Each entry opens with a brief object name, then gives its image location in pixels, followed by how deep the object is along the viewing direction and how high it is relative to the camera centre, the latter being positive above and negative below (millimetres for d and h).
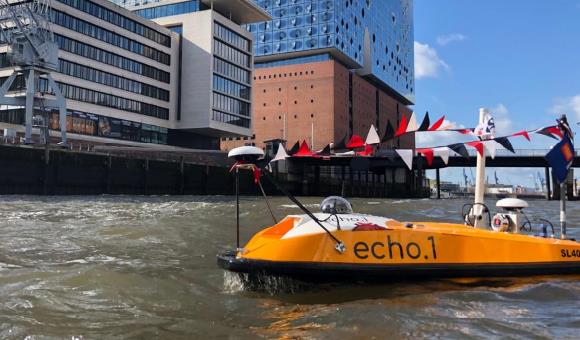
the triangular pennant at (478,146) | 9608 +781
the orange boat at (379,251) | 7645 -1057
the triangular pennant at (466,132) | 9980 +1081
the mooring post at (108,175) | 44056 +568
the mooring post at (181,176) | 51153 +609
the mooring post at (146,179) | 47250 +279
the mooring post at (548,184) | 83456 +632
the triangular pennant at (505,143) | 9664 +848
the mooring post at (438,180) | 93350 +1184
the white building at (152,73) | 57750 +14340
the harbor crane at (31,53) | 47875 +12225
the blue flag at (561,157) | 10203 +618
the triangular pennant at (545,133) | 10102 +1101
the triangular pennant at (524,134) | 9679 +1020
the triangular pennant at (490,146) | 9672 +784
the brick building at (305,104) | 92375 +15186
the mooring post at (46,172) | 39059 +672
